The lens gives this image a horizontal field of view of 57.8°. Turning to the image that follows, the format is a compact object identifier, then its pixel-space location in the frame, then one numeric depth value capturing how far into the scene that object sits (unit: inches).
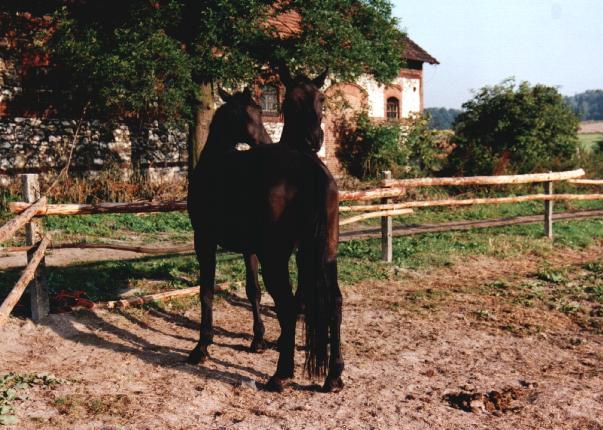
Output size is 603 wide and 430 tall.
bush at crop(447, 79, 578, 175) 674.8
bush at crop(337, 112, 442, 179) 772.6
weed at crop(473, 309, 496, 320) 236.7
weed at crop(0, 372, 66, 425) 138.0
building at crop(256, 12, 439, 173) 789.2
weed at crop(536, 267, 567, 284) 298.4
